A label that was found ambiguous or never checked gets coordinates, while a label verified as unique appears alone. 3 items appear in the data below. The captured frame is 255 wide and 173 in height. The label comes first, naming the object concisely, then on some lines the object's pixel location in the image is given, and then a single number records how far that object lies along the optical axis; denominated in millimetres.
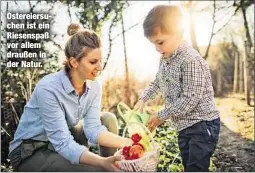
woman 1848
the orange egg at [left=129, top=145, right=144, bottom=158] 1753
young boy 1856
